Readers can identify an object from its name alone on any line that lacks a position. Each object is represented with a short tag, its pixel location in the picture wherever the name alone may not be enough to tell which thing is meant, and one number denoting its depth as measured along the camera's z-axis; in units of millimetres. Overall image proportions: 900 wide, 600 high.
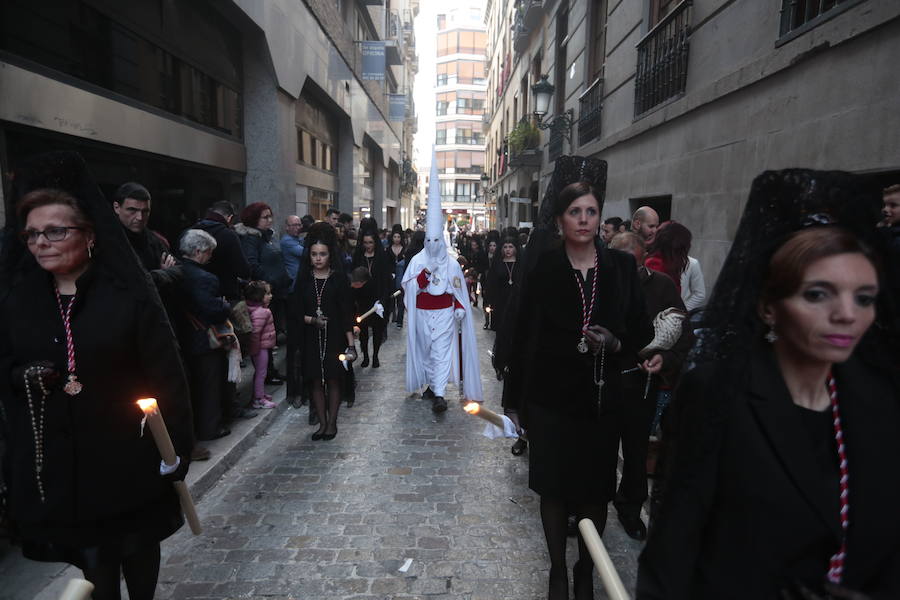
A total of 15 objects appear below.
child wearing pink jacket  5844
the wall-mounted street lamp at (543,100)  12320
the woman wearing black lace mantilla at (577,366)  2725
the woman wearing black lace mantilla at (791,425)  1303
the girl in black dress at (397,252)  11039
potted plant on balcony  18984
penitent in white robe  6352
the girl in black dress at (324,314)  5316
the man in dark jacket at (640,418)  3607
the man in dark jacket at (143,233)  3998
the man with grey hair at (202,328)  4617
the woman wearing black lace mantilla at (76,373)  2098
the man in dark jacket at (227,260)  5367
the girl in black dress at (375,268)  8438
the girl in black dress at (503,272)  7992
